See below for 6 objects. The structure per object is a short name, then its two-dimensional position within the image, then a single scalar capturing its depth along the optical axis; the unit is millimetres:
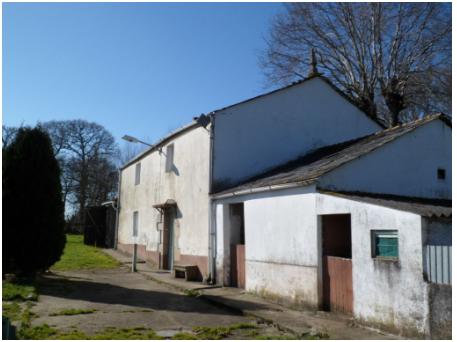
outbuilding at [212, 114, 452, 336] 7062
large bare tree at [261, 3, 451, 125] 20375
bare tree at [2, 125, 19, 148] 28984
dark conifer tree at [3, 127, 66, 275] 11992
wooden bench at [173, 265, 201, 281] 14461
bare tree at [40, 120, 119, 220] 39625
